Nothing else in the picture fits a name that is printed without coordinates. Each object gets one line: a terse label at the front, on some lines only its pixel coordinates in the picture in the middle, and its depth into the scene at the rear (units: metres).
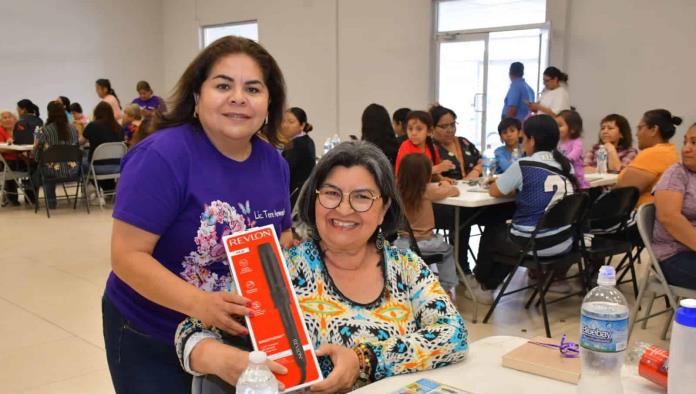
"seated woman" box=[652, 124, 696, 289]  3.20
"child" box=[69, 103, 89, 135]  10.28
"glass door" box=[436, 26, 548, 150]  9.09
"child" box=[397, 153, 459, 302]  3.94
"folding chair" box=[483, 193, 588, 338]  3.79
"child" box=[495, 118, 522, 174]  5.64
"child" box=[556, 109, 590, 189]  5.80
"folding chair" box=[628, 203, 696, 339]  3.25
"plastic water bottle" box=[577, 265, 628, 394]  1.32
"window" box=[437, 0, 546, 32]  8.97
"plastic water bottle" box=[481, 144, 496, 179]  5.49
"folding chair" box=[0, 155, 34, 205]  8.45
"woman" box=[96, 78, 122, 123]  10.59
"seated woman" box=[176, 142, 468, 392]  1.55
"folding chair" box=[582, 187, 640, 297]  4.24
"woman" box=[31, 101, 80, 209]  7.95
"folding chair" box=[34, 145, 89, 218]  7.80
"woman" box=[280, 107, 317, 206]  5.57
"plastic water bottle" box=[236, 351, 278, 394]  1.19
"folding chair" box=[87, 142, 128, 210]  8.27
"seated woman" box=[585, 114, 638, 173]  5.93
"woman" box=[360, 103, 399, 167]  5.71
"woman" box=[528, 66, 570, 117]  8.11
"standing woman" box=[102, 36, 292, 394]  1.52
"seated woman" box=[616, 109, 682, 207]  4.45
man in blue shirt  8.69
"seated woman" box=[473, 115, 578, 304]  4.01
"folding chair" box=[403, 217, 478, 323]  3.56
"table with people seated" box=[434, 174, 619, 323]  4.21
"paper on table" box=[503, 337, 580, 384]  1.49
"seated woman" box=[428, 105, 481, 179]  5.51
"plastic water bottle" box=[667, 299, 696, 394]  1.27
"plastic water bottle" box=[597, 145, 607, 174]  5.61
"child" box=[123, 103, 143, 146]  9.66
